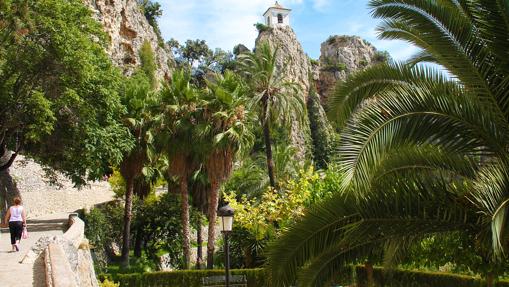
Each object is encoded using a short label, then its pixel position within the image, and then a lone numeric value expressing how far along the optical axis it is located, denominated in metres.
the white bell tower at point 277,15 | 84.81
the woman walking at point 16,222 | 13.16
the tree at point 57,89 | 18.81
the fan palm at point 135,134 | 24.78
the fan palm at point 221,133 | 23.48
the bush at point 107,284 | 14.63
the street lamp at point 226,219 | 12.95
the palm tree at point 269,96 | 26.47
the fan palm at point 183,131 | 23.98
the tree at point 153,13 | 68.62
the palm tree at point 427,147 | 6.38
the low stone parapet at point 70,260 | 7.88
